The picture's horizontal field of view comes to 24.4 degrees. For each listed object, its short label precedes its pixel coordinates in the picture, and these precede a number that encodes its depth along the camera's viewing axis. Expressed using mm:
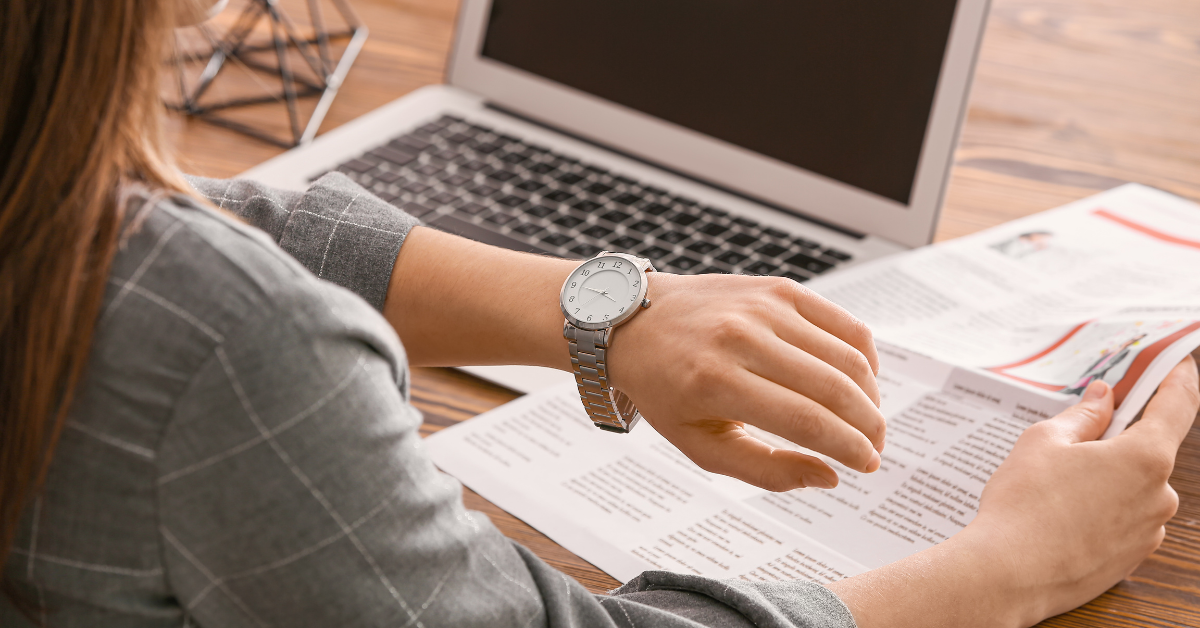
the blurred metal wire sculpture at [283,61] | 1633
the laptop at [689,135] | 1516
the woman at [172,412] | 877
